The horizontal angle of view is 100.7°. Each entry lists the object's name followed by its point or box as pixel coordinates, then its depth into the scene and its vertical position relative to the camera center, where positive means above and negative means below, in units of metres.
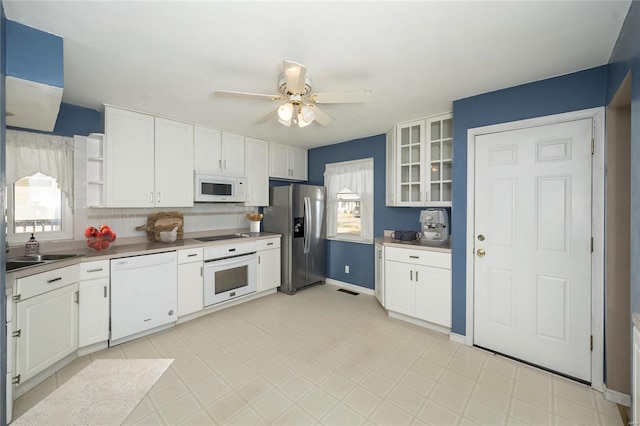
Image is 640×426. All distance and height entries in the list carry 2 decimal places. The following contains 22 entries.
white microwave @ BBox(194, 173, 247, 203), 3.54 +0.31
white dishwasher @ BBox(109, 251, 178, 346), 2.59 -0.87
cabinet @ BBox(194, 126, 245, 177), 3.56 +0.83
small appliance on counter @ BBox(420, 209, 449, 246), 3.15 -0.17
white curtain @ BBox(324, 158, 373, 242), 4.21 +0.44
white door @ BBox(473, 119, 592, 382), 2.12 -0.28
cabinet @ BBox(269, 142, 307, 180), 4.46 +0.87
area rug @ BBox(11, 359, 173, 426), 1.72 -1.34
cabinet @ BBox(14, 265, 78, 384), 1.87 -0.85
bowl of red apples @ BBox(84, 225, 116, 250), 2.72 -0.28
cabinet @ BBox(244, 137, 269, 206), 4.11 +0.64
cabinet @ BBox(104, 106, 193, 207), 2.86 +0.58
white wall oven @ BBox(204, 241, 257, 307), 3.32 -0.81
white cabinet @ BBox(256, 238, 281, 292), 3.92 -0.80
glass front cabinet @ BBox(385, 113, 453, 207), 3.13 +0.62
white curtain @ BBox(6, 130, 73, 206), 2.54 +0.53
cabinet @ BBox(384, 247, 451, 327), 2.82 -0.81
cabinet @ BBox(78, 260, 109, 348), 2.39 -0.86
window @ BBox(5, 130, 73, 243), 2.55 +0.24
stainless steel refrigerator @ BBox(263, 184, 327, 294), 4.14 -0.28
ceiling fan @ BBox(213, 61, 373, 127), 1.91 +0.85
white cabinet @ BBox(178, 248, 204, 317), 3.07 -0.84
